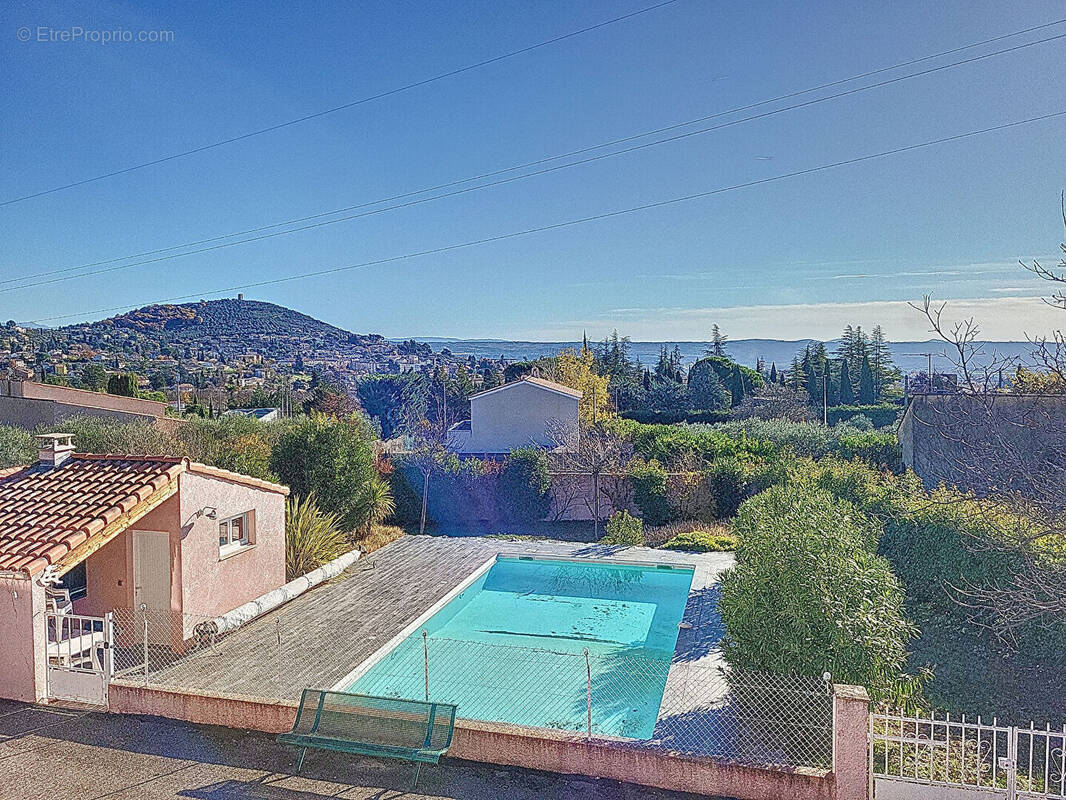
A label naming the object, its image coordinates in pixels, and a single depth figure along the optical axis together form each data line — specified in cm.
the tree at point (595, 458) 2098
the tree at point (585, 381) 4669
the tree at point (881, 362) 5906
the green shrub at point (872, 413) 4897
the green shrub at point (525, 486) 2111
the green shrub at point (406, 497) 2106
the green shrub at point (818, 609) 736
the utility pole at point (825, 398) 4997
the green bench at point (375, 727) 675
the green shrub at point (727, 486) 2053
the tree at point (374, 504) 1827
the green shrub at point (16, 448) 1623
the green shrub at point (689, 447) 2195
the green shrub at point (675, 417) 4902
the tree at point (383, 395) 4980
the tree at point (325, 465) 1736
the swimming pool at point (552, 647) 909
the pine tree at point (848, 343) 6131
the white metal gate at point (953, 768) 572
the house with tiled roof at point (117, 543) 829
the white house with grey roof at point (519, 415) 3403
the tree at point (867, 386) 5738
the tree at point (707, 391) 5494
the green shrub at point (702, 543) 1797
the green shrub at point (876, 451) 2320
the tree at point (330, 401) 4447
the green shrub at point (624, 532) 1850
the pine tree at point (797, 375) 5953
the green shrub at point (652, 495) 2044
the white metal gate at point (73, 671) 814
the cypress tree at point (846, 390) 5697
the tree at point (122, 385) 3562
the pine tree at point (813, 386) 5728
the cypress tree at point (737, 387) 5753
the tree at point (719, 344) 6762
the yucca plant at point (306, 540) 1466
